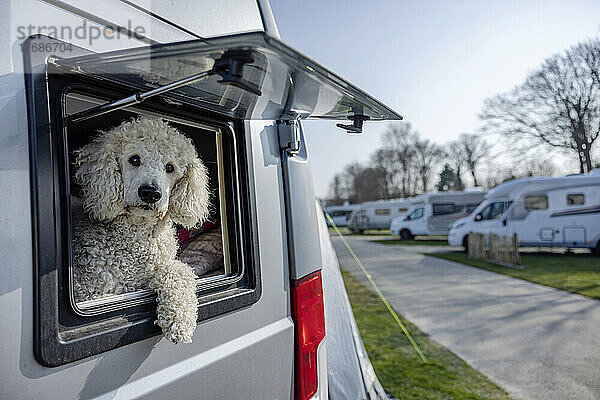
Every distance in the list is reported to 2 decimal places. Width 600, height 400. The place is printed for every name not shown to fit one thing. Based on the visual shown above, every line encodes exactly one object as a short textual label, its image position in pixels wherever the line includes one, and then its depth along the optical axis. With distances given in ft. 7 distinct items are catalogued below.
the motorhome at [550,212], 48.57
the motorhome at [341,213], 140.15
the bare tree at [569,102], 69.26
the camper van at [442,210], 80.18
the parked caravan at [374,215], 112.47
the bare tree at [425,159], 157.69
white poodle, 4.46
